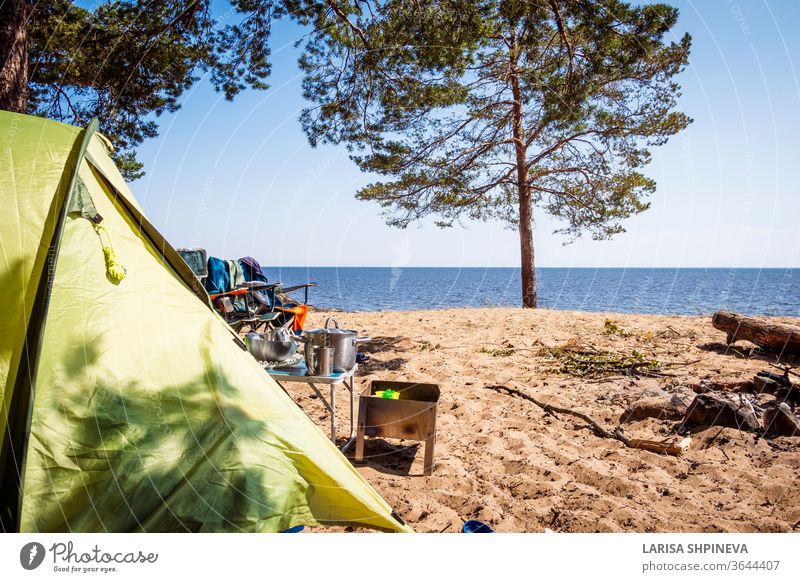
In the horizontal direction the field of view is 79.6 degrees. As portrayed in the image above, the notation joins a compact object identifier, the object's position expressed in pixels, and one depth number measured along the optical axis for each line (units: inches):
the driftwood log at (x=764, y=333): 212.5
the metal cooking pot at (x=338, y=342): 119.6
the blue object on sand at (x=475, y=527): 81.3
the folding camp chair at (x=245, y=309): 228.1
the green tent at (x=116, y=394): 66.4
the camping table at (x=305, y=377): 112.5
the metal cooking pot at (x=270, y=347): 125.0
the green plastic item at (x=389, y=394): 126.8
